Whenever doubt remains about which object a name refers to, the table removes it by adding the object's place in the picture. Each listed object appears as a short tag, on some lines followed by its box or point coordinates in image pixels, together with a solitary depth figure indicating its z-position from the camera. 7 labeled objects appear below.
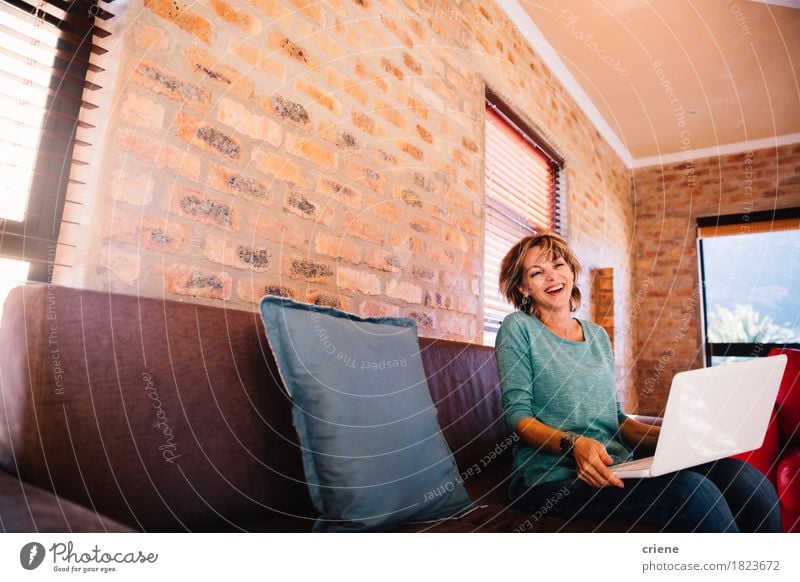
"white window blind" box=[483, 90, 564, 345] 2.45
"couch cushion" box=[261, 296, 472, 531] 0.83
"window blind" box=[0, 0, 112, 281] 0.90
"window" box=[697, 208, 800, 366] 3.99
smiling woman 0.90
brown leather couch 0.67
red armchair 1.47
